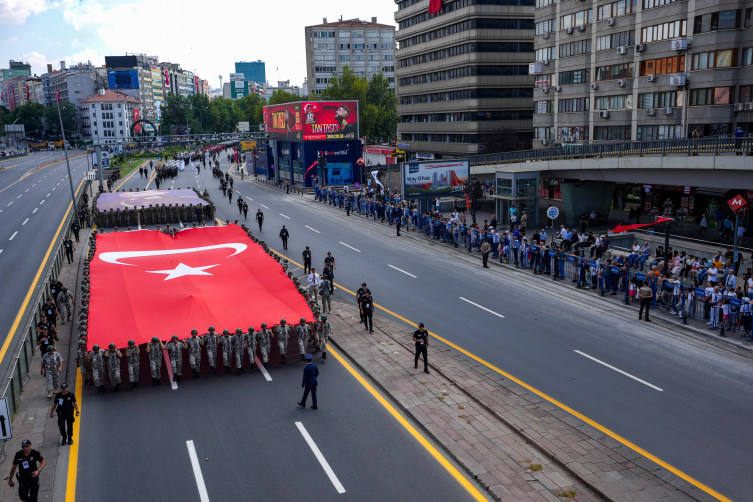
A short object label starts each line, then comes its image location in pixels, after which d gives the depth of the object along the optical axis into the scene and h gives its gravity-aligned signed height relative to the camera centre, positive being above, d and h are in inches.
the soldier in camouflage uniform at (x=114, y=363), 623.5 -221.6
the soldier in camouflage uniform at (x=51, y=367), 609.9 -219.6
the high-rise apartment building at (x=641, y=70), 1507.1 +193.8
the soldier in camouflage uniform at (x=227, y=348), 665.6 -223.2
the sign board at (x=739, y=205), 988.3 -119.8
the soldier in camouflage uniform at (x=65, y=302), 849.5 -214.2
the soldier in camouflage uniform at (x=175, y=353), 647.1 -220.4
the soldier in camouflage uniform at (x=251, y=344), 675.4 -222.8
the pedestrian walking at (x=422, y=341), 650.8 -216.5
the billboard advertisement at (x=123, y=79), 7519.7 +893.8
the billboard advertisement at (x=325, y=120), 2566.4 +102.4
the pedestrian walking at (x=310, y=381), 565.3 -224.1
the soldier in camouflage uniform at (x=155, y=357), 642.2 -222.5
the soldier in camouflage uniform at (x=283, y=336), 692.1 -219.9
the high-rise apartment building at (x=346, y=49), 5831.7 +922.8
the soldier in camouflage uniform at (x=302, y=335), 698.8 -221.4
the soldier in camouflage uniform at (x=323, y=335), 716.6 -228.2
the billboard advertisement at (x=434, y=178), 1615.4 -101.7
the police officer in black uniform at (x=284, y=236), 1385.3 -208.8
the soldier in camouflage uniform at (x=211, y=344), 664.4 -217.9
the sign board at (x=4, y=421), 410.9 -183.6
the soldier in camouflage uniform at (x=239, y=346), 667.4 -222.8
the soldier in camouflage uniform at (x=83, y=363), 637.3 -225.3
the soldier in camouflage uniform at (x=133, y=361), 631.8 -223.5
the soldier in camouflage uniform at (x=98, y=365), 617.3 -221.7
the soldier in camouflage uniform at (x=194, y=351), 655.8 -222.3
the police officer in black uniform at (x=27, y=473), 418.3 -222.8
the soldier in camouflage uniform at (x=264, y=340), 684.1 -221.6
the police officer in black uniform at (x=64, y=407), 509.0 -216.6
